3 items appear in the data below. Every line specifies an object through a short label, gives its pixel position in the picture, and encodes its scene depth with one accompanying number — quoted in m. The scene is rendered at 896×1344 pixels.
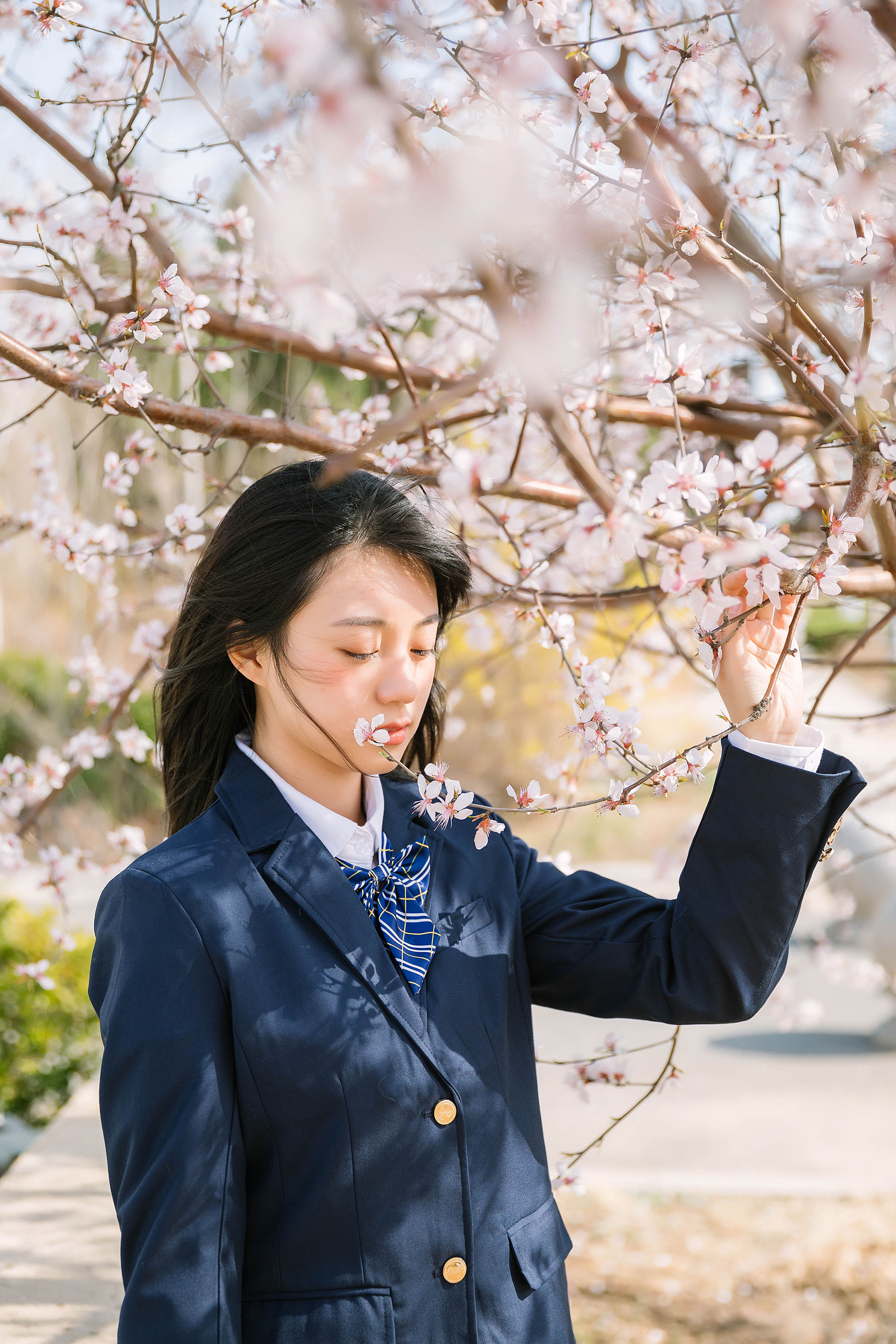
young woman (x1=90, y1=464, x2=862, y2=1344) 1.10
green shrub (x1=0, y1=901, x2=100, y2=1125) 3.76
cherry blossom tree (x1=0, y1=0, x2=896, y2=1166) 0.67
